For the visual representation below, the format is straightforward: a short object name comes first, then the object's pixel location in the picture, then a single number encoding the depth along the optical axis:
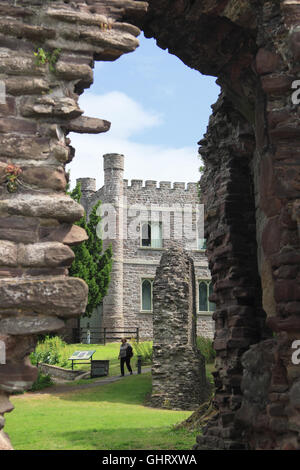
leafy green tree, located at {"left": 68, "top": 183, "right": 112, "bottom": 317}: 29.81
